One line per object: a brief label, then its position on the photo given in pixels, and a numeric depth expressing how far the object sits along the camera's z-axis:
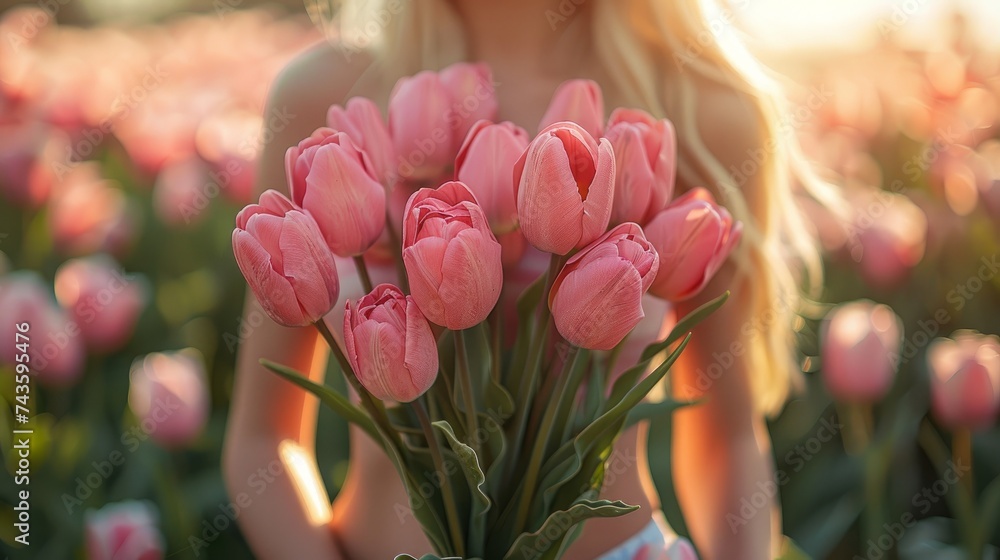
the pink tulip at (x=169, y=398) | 1.44
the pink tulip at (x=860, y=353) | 1.56
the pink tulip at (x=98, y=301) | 1.49
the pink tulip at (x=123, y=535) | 1.23
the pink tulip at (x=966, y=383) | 1.44
